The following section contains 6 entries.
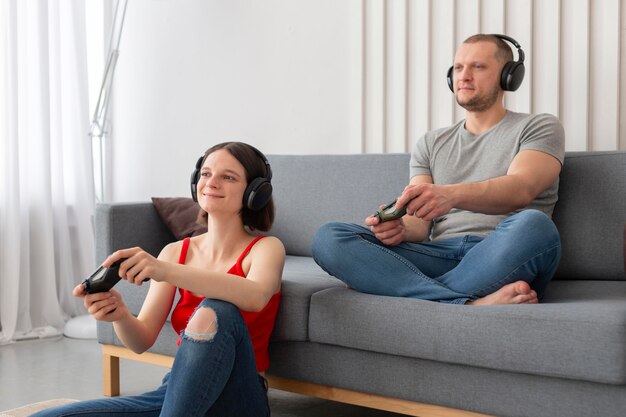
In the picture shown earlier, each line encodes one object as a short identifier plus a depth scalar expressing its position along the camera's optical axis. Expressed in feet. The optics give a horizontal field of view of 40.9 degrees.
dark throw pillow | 9.25
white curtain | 12.09
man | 6.37
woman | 5.66
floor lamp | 11.99
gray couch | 5.68
